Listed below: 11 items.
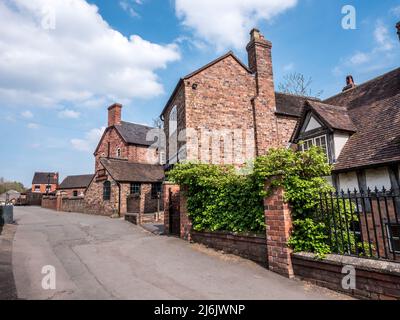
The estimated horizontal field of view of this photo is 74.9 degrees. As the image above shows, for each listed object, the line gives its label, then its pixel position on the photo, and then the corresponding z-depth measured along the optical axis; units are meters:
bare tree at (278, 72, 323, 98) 27.60
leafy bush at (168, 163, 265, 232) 6.72
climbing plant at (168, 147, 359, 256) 5.34
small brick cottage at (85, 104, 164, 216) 21.17
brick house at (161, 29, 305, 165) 14.08
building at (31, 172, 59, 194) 65.88
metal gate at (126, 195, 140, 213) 19.67
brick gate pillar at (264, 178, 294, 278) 5.50
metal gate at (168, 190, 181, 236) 10.75
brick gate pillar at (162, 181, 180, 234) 11.04
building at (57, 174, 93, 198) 49.47
